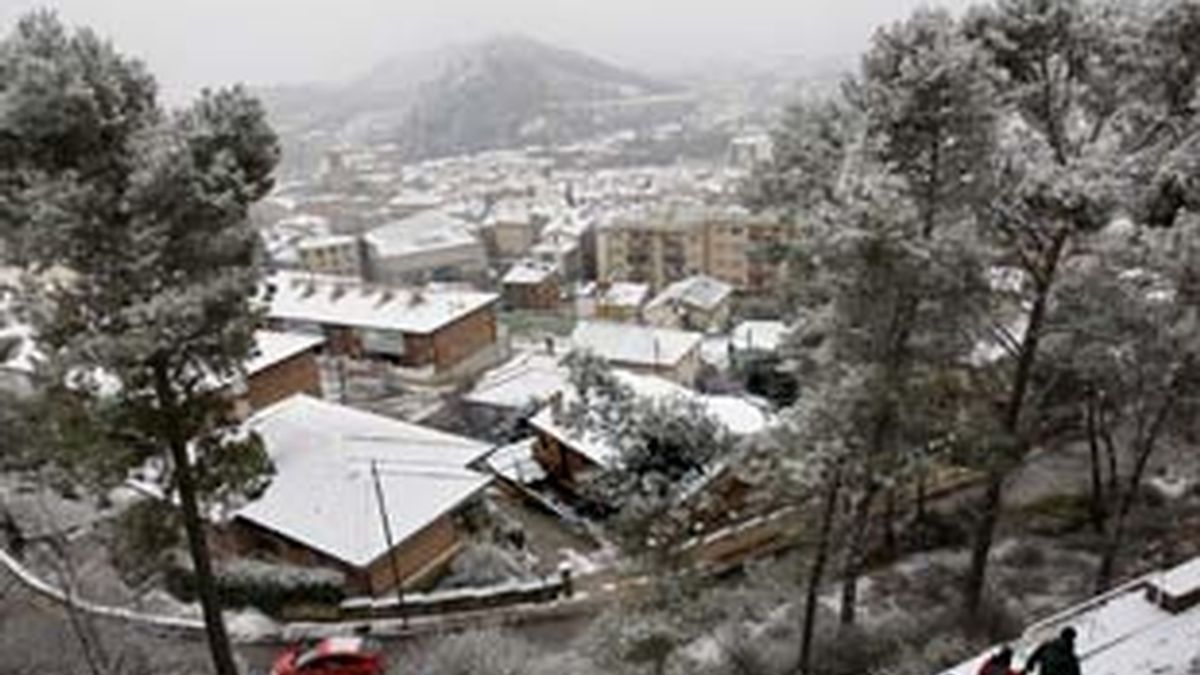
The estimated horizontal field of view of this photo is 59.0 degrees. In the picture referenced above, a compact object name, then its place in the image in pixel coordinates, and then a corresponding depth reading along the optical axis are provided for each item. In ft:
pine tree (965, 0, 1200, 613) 36.60
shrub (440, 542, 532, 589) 69.15
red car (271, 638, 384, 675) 50.06
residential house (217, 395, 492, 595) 67.36
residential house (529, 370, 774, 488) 80.02
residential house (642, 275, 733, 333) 176.65
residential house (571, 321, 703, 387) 131.03
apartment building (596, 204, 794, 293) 208.54
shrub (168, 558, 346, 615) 63.93
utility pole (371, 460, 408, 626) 66.90
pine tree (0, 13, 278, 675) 33.06
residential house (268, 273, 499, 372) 124.36
